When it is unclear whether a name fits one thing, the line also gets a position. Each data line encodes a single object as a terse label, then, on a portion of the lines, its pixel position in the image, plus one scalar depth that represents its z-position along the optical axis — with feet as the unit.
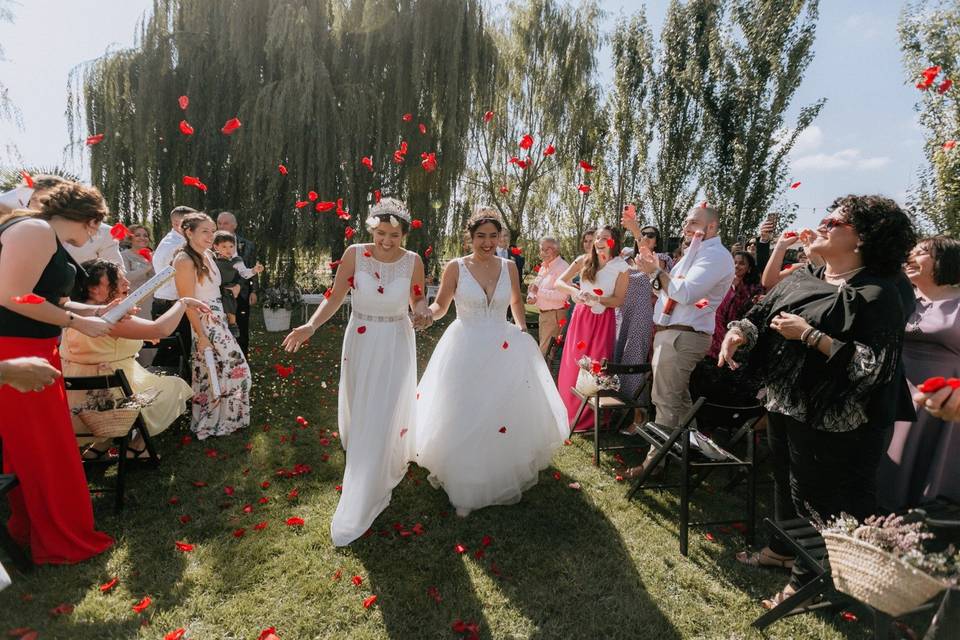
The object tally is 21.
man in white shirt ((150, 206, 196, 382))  16.79
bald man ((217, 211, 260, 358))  22.36
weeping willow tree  31.24
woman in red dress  8.14
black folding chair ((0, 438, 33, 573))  8.41
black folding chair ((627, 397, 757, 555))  10.48
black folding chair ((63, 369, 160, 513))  11.18
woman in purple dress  10.48
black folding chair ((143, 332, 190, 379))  16.03
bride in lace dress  10.78
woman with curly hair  7.64
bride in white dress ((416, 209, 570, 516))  11.75
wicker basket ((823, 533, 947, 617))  5.60
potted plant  32.86
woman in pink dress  16.48
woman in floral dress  14.92
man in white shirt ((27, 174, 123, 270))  15.93
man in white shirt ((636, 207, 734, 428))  12.56
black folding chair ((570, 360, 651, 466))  14.61
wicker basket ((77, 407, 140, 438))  10.79
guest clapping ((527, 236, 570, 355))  22.58
